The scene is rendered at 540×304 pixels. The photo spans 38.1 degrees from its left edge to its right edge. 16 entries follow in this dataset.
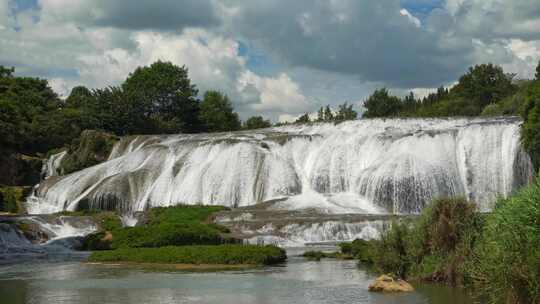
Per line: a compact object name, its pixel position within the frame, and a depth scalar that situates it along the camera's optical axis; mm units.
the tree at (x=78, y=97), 107138
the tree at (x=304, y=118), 135500
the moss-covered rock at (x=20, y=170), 76312
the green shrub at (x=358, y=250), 33550
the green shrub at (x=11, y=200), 66688
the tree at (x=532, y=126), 49250
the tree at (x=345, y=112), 141900
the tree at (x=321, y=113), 143425
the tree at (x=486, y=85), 113938
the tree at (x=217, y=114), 120562
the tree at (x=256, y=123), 144500
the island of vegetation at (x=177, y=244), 34250
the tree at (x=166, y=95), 112062
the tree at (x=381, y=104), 140250
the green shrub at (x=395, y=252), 25938
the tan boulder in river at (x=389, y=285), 23234
